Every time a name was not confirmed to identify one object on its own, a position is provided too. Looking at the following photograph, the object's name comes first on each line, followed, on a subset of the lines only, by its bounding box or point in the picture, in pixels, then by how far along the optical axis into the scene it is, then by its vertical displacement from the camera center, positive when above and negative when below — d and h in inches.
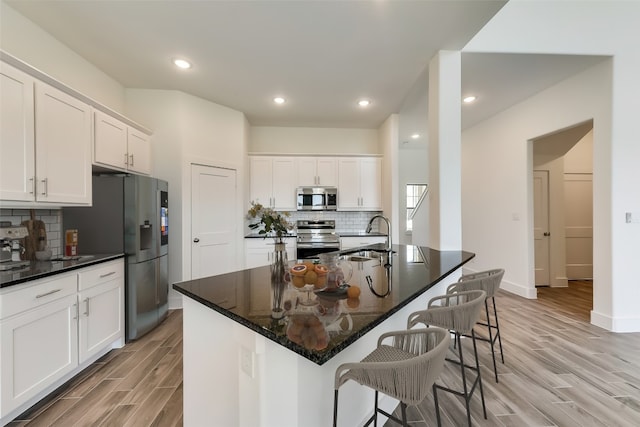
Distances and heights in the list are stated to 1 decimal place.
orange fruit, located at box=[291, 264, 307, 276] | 53.6 -11.9
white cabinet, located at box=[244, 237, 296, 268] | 166.2 -24.1
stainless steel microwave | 182.9 +10.0
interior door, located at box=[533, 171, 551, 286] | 178.5 -8.2
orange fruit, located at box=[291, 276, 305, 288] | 52.0 -13.7
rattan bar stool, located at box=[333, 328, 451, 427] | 34.4 -22.3
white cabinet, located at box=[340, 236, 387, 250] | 172.6 -18.5
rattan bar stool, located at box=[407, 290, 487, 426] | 51.7 -21.5
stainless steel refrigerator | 102.1 -5.7
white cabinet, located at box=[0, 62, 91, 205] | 68.4 +21.1
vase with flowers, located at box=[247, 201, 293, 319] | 60.1 -10.1
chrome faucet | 103.9 -12.8
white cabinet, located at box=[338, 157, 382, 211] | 188.2 +20.9
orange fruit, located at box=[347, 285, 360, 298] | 50.6 -15.4
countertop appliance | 77.3 -9.4
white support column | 105.7 +24.9
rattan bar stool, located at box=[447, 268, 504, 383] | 70.7 -20.1
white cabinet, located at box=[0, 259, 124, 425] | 61.4 -32.3
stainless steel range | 166.4 -16.7
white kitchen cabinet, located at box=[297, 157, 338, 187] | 186.4 +29.4
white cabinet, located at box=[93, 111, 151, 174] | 98.8 +28.6
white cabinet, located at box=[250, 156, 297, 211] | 183.0 +22.1
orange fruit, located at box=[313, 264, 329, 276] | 52.7 -11.6
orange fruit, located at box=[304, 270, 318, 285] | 51.8 -12.8
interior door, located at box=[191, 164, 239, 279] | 142.8 -4.5
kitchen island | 37.9 -23.4
